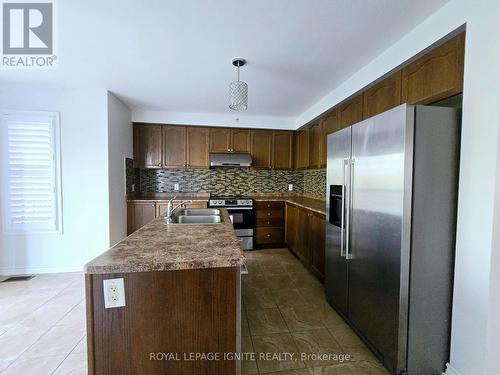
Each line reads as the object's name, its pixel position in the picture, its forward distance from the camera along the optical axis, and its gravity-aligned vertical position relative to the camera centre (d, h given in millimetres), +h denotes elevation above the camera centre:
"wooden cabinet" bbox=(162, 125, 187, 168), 4145 +557
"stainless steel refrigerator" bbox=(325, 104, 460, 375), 1428 -331
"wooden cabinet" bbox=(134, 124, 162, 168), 4082 +543
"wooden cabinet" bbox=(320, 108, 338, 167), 3068 +702
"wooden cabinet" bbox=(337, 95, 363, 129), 2539 +768
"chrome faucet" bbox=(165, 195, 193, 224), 2020 -319
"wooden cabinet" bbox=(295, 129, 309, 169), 3980 +529
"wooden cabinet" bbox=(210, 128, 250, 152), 4273 +703
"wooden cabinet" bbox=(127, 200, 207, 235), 3791 -539
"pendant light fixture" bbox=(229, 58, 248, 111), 2145 +763
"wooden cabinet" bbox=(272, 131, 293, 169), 4496 +553
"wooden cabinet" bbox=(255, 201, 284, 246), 4102 -762
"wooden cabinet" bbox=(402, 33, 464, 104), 1478 +738
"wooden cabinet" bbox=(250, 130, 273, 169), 4402 +566
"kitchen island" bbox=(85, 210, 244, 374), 1086 -647
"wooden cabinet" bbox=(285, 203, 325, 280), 2789 -785
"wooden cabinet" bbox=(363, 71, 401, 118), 2000 +770
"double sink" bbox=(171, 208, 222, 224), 2291 -384
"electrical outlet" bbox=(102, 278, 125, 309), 1084 -530
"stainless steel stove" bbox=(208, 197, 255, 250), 3979 -598
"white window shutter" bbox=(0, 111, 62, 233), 2949 +58
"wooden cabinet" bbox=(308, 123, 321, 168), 3519 +519
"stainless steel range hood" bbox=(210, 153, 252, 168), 4105 +316
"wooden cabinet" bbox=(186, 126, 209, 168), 4203 +552
